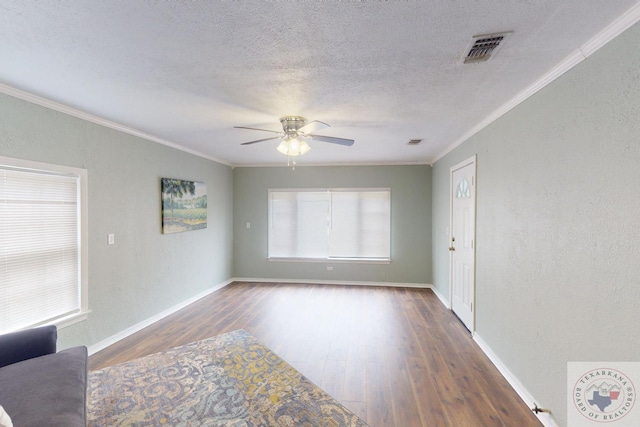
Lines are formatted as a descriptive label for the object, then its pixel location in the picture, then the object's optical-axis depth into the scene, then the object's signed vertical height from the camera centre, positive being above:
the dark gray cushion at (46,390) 1.39 -0.99
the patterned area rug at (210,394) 2.05 -1.50
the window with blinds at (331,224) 5.76 -0.26
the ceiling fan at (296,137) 2.81 +0.75
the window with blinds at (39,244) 2.34 -0.30
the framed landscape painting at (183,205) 4.07 +0.09
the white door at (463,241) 3.45 -0.39
